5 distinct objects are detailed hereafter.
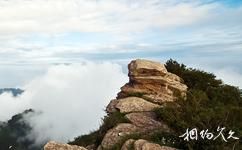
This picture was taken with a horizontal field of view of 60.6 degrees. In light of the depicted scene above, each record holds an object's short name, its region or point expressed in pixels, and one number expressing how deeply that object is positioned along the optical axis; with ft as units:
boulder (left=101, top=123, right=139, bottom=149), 32.34
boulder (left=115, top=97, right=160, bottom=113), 37.17
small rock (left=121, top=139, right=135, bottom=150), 29.75
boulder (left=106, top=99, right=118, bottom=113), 38.29
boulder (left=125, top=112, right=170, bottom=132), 33.80
